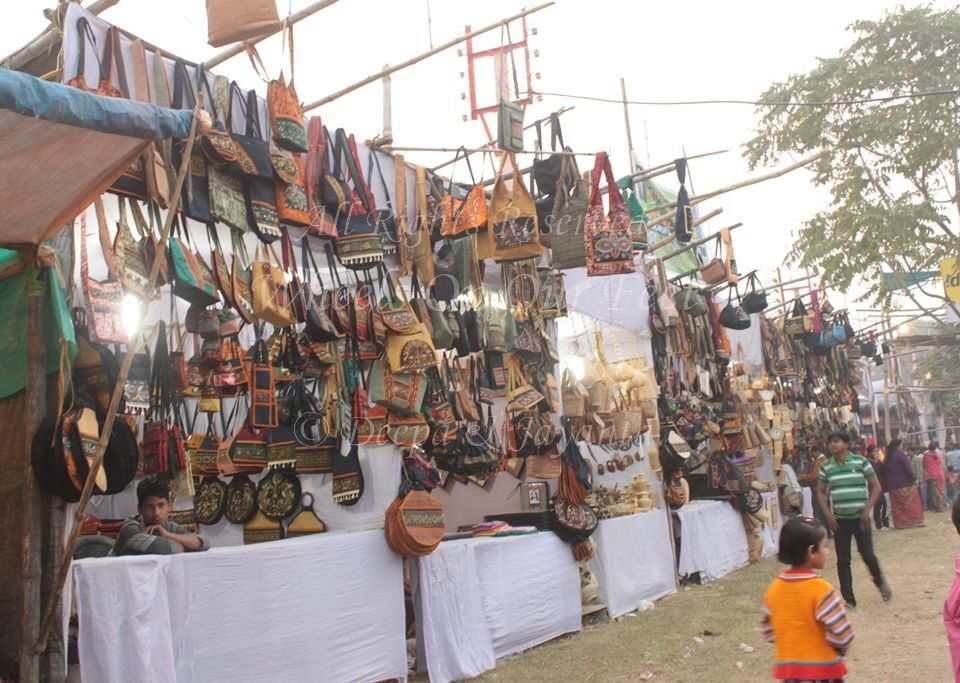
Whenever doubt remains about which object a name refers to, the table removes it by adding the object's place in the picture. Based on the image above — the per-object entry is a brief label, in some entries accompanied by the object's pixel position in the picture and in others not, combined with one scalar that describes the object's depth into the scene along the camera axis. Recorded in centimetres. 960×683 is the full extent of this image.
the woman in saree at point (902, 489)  1376
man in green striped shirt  674
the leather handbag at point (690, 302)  992
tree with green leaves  1396
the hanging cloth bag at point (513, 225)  591
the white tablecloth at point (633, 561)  741
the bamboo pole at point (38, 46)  414
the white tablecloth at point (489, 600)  550
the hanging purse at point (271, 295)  459
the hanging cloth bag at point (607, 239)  617
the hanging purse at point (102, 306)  377
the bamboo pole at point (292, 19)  485
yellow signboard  948
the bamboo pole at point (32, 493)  337
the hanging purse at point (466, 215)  602
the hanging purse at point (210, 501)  608
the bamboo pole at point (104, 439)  313
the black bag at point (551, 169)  638
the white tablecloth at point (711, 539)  919
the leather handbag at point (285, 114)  476
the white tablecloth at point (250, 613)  376
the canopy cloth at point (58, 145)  262
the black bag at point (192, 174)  443
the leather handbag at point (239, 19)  440
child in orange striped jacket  312
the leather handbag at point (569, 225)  626
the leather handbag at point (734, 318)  1024
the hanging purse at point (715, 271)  966
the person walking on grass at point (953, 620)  281
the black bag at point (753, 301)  1074
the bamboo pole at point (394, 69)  561
